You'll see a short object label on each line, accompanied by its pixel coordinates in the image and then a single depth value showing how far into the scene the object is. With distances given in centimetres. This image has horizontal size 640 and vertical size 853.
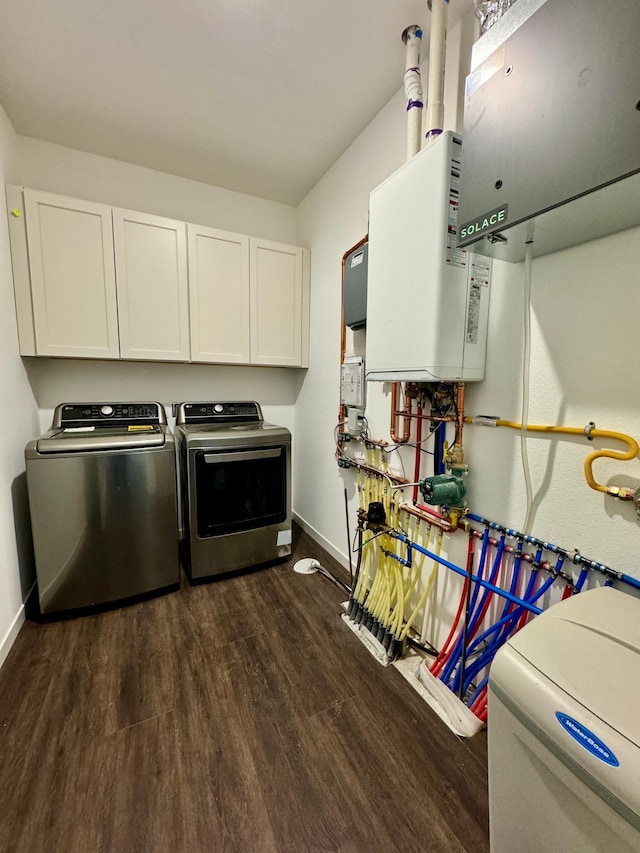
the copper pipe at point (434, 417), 141
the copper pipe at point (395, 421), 167
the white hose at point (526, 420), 115
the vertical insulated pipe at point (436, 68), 126
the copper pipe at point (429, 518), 144
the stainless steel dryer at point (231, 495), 208
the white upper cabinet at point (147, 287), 192
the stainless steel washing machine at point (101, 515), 175
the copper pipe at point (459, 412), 135
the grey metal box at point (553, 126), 65
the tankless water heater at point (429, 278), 115
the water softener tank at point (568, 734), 49
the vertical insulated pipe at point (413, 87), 140
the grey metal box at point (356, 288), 181
